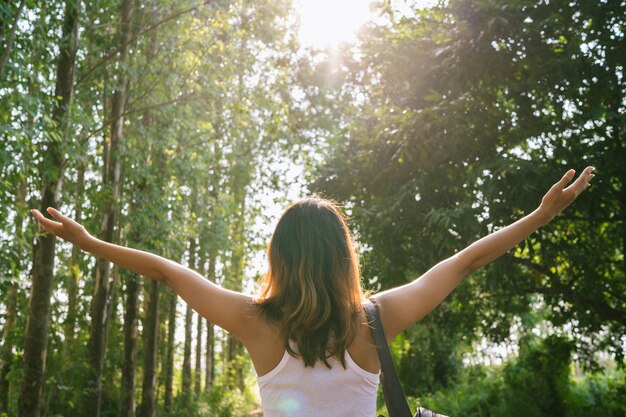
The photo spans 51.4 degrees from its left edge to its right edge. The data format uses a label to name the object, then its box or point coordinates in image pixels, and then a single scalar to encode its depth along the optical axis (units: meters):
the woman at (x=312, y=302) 2.27
